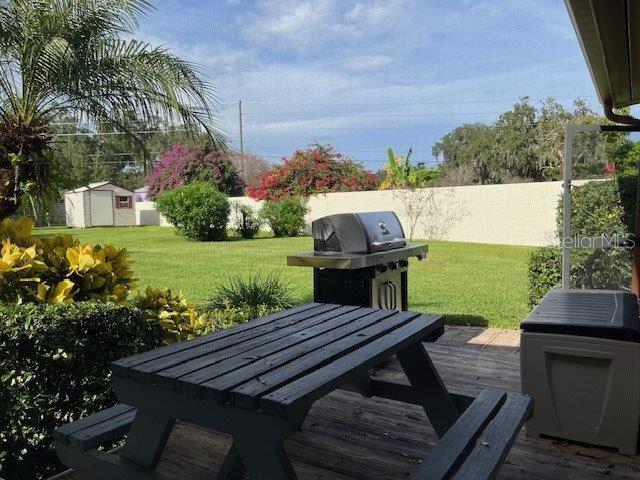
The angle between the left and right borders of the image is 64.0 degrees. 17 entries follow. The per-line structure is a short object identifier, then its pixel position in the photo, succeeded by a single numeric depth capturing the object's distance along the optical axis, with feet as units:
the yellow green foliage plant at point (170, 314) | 10.51
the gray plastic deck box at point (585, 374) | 8.31
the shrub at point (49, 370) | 7.65
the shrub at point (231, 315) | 14.12
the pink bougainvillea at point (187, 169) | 74.33
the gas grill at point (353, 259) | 12.94
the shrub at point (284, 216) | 59.31
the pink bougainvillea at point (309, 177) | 63.41
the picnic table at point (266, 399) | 4.91
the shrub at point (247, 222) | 60.08
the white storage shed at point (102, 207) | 96.12
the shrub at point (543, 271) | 19.06
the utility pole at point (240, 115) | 125.98
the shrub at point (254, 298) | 16.29
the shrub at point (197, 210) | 53.26
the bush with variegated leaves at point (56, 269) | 9.53
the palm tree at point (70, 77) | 13.65
